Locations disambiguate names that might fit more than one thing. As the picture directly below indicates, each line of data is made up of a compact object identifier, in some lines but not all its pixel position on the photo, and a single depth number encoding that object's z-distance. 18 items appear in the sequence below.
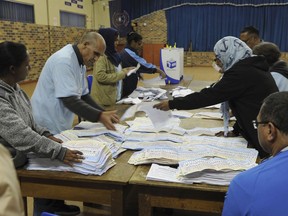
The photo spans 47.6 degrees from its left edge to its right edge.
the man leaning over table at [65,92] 1.99
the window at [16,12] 7.47
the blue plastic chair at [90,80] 3.74
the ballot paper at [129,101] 3.22
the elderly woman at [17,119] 1.46
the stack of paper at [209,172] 1.46
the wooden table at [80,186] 1.51
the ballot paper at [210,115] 2.68
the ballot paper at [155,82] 4.61
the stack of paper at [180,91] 3.71
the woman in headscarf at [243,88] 1.90
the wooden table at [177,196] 1.44
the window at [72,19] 10.13
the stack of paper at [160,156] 1.65
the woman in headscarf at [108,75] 3.21
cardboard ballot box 4.80
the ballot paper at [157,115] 2.15
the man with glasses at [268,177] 0.93
